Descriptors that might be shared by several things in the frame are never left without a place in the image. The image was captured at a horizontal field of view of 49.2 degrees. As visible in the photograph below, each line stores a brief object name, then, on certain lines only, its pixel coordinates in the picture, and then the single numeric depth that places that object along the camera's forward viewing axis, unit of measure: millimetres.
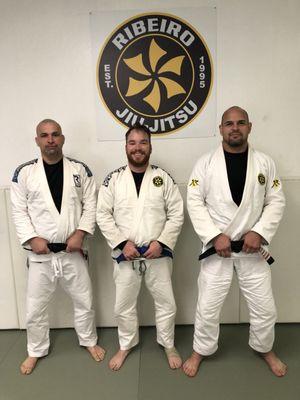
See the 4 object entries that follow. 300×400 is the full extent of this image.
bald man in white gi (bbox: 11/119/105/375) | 2145
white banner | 2324
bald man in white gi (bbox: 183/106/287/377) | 2020
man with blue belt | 2107
